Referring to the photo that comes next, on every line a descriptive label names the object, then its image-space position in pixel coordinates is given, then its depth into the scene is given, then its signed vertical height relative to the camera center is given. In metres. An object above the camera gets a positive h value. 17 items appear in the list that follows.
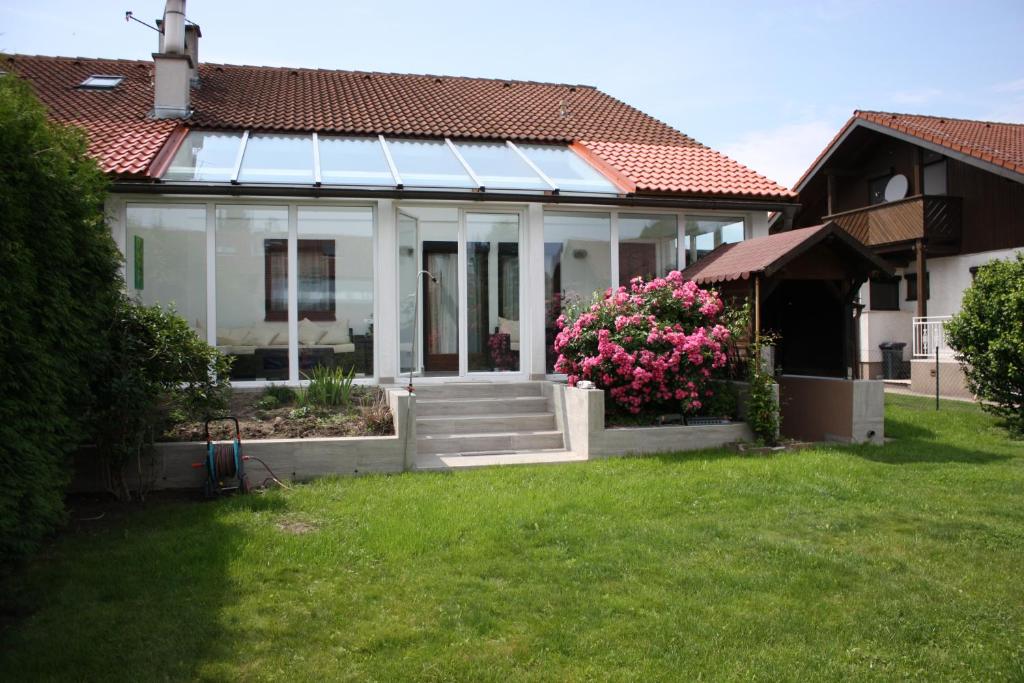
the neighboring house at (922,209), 18.77 +3.66
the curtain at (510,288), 11.44 +0.86
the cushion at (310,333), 10.74 +0.18
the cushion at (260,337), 10.59 +0.13
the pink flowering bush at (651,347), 9.20 -0.04
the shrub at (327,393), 9.53 -0.61
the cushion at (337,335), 10.82 +0.15
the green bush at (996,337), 10.43 +0.07
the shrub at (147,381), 6.90 -0.33
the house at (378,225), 10.53 +1.79
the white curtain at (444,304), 11.32 +0.61
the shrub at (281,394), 9.77 -0.63
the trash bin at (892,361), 20.77 -0.53
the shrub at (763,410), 9.30 -0.84
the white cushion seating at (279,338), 10.54 +0.11
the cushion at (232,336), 10.52 +0.14
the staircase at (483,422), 9.26 -1.00
